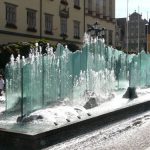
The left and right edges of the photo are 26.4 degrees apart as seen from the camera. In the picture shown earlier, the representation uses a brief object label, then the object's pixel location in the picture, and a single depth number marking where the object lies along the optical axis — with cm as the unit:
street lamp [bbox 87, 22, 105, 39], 2114
